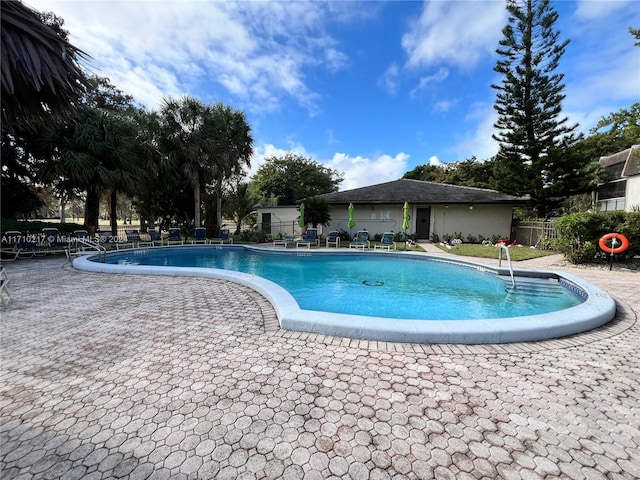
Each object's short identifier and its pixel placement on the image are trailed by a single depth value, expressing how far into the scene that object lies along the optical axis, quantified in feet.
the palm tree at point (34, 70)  7.88
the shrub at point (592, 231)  30.53
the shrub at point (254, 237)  59.62
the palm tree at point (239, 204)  73.61
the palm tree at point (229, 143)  58.70
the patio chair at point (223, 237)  56.46
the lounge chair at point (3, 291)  16.76
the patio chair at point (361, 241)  49.88
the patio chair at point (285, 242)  51.18
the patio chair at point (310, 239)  52.03
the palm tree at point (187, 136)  55.98
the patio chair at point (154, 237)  50.28
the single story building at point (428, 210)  60.13
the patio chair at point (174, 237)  52.37
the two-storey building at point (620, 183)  58.37
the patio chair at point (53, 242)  37.27
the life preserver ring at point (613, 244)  27.81
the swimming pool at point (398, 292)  12.39
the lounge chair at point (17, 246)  33.96
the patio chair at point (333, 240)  52.38
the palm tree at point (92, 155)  43.78
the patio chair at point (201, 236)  54.44
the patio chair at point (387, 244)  48.03
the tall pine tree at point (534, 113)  55.72
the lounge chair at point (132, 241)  47.81
